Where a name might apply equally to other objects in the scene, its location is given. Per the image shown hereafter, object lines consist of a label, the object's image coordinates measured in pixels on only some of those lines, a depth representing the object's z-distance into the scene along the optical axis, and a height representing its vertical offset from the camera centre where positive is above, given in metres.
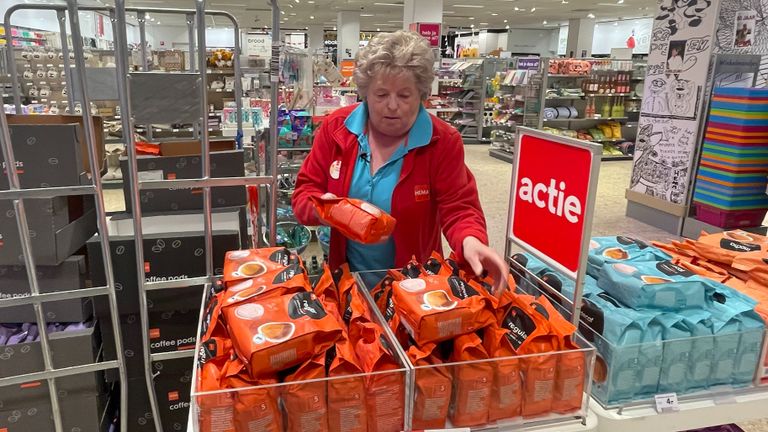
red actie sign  1.34 -0.30
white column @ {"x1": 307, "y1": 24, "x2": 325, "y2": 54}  29.05 +2.13
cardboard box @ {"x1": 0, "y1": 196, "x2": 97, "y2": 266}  2.00 -0.60
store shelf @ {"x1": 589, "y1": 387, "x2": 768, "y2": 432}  1.39 -0.83
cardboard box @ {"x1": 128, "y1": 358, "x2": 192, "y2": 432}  2.29 -1.35
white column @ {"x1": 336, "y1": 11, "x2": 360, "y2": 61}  20.91 +1.72
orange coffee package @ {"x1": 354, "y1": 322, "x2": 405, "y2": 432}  1.15 -0.64
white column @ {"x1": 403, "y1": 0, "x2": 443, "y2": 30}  12.14 +1.48
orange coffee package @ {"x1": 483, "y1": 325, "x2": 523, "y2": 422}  1.22 -0.64
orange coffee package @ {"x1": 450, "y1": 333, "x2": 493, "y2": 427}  1.20 -0.65
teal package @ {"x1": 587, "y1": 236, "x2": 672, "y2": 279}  1.80 -0.55
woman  1.68 -0.30
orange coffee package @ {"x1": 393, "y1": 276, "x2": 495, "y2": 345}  1.18 -0.49
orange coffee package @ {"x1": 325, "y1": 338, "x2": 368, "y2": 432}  1.13 -0.63
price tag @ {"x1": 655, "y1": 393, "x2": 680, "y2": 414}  1.42 -0.80
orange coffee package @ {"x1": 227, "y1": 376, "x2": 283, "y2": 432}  1.08 -0.64
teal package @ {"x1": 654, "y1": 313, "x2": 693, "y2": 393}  1.45 -0.68
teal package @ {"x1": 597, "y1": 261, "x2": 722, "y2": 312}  1.51 -0.55
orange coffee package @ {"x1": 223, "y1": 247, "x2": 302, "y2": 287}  1.43 -0.50
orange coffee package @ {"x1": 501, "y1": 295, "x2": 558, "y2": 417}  1.24 -0.61
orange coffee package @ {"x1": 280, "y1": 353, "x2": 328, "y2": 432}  1.10 -0.63
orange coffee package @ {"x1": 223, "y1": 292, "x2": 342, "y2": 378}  1.08 -0.51
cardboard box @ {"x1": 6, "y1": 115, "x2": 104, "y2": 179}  2.50 -0.24
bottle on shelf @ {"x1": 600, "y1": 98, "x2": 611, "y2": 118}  11.23 -0.48
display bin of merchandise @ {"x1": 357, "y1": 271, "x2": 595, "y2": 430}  1.19 -0.65
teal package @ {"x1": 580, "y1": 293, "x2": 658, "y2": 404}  1.40 -0.66
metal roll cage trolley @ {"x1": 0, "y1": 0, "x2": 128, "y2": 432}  1.68 -0.64
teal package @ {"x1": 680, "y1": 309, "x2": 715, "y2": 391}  1.47 -0.68
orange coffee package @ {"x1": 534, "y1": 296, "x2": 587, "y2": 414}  1.26 -0.65
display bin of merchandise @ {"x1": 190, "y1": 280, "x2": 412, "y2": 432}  1.08 -0.64
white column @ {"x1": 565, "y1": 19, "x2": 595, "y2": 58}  22.06 +1.86
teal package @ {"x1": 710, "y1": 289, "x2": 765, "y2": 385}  1.49 -0.67
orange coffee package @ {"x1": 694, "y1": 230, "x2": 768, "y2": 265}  2.02 -0.57
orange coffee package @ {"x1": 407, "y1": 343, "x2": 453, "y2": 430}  1.17 -0.65
